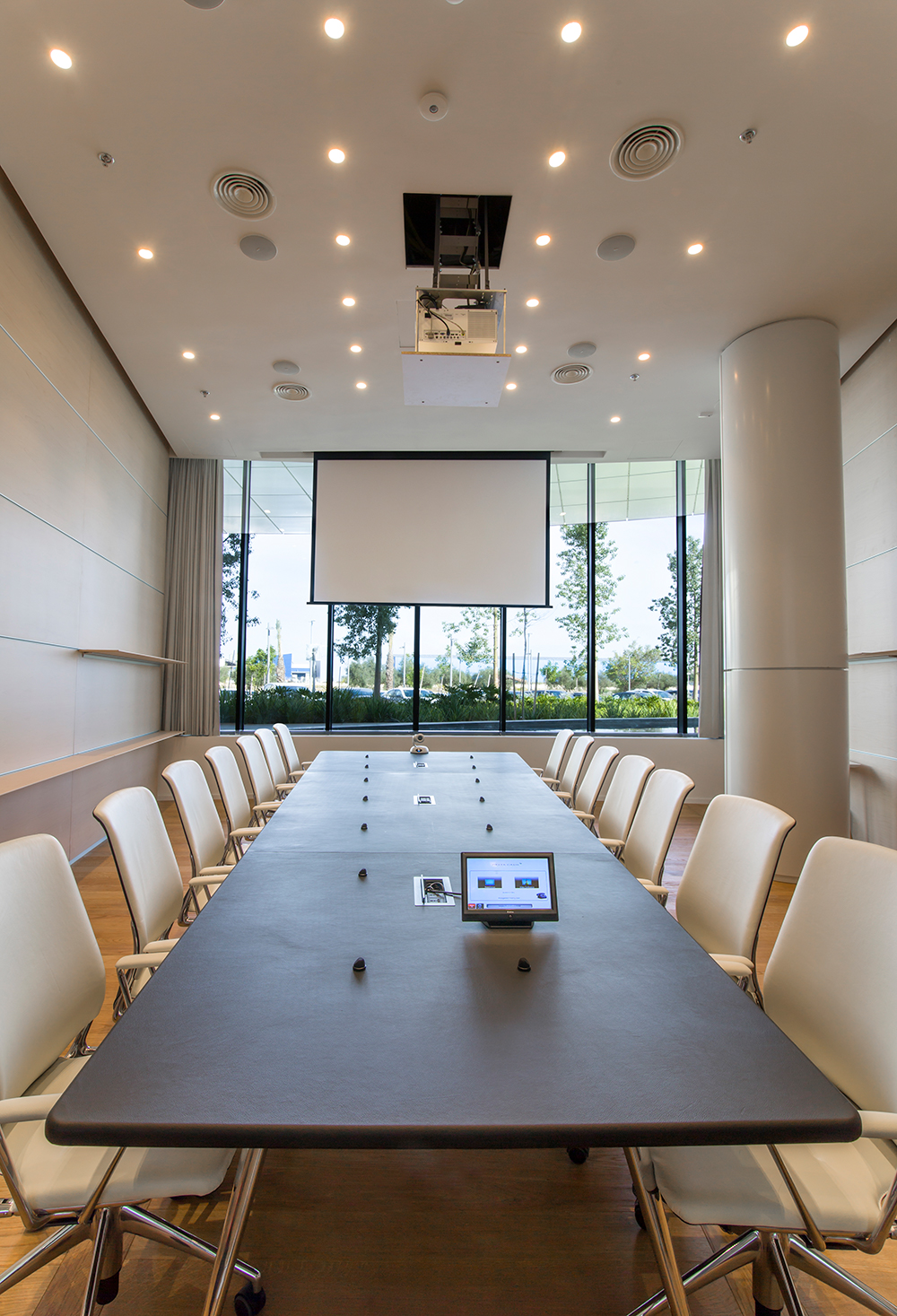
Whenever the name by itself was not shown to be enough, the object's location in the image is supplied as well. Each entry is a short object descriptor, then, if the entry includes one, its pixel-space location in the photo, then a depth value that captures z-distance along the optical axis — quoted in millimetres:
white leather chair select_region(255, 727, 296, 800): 4659
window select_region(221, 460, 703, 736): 8289
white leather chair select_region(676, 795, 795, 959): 2033
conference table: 999
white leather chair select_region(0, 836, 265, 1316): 1275
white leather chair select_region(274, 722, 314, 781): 5844
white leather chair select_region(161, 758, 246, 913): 2779
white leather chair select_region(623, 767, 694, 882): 2752
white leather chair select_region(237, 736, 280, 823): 4289
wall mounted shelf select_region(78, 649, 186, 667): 5264
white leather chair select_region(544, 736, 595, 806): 5021
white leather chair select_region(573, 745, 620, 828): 4008
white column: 4770
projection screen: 7902
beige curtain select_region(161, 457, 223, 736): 7824
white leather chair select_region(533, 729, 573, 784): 5801
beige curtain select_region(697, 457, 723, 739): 7980
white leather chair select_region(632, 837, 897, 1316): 1255
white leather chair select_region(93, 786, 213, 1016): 1913
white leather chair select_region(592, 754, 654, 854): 3367
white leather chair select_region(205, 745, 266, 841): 3341
